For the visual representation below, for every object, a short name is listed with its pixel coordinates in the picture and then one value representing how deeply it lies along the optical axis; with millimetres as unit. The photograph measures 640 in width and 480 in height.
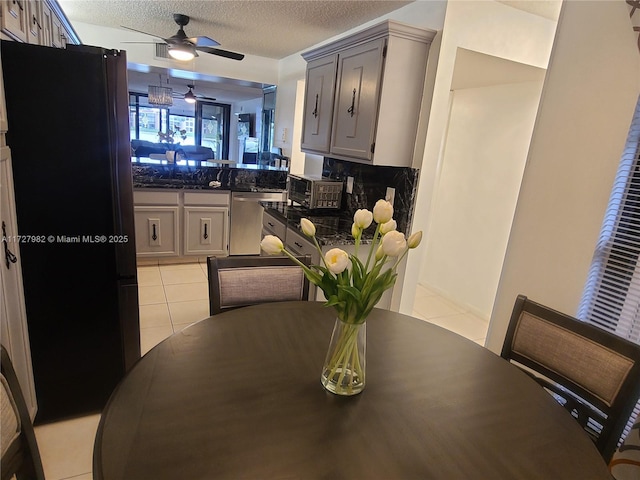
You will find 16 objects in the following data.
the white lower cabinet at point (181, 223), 4090
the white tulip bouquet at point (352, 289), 967
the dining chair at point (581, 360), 1180
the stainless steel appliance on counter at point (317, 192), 3299
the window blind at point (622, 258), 1533
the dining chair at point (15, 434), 876
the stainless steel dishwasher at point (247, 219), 4488
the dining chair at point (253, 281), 1655
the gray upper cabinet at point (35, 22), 1702
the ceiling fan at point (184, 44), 3553
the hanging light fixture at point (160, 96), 5965
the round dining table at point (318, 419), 824
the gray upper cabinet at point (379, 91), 2443
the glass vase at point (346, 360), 1039
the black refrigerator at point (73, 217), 1642
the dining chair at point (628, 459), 1312
